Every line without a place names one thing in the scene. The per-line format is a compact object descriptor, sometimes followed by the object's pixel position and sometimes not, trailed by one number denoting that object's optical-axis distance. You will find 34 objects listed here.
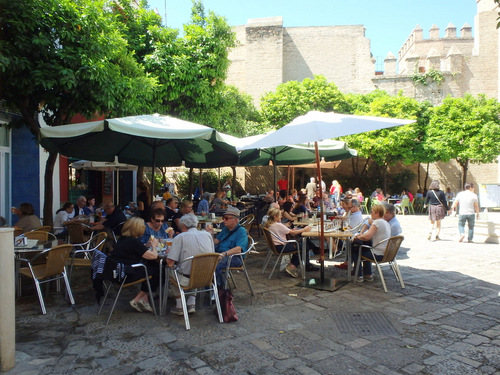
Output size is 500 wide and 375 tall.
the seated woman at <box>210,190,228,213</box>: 9.77
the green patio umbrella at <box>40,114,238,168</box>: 5.24
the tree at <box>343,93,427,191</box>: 20.92
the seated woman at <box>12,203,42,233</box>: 6.17
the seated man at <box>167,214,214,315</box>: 4.31
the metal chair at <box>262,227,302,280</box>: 6.00
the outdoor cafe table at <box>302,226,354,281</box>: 5.79
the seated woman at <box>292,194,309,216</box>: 8.88
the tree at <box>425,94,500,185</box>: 20.98
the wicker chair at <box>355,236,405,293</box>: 5.37
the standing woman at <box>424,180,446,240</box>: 10.06
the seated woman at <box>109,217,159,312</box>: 4.28
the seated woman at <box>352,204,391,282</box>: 5.61
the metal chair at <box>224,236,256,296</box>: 4.76
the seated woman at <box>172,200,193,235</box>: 7.27
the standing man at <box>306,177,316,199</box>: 15.73
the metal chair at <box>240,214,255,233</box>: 7.31
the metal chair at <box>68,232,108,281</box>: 5.32
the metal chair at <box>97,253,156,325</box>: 4.21
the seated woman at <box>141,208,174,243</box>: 5.18
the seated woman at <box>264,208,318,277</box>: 6.07
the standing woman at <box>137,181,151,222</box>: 7.81
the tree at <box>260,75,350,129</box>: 23.25
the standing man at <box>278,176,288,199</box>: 19.22
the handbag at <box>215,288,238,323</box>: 4.18
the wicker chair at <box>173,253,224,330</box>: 4.08
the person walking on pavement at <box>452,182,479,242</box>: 9.68
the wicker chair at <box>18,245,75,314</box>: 4.43
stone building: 26.41
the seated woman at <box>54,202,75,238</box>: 6.99
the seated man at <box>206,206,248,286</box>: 5.04
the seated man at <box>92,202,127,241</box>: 6.65
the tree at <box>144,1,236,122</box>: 10.88
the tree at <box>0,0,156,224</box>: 5.62
